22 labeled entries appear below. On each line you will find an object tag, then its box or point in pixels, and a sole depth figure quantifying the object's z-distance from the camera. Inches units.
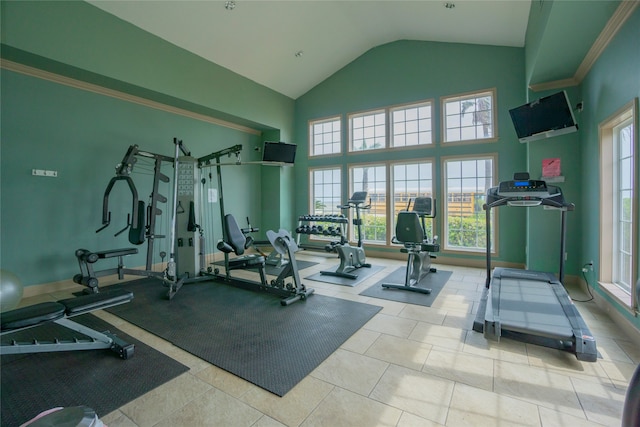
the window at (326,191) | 289.4
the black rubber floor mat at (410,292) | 146.7
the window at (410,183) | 243.0
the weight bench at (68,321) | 77.0
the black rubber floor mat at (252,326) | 88.9
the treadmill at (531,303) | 92.3
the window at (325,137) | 290.4
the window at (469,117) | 219.9
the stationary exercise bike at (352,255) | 195.5
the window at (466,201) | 221.9
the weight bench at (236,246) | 161.9
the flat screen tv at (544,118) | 146.1
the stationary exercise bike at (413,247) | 162.4
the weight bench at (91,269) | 154.7
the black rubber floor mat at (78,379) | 71.8
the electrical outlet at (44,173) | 159.3
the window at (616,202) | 122.6
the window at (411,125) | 244.2
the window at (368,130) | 265.5
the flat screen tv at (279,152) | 182.5
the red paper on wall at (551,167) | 170.4
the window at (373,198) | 263.6
